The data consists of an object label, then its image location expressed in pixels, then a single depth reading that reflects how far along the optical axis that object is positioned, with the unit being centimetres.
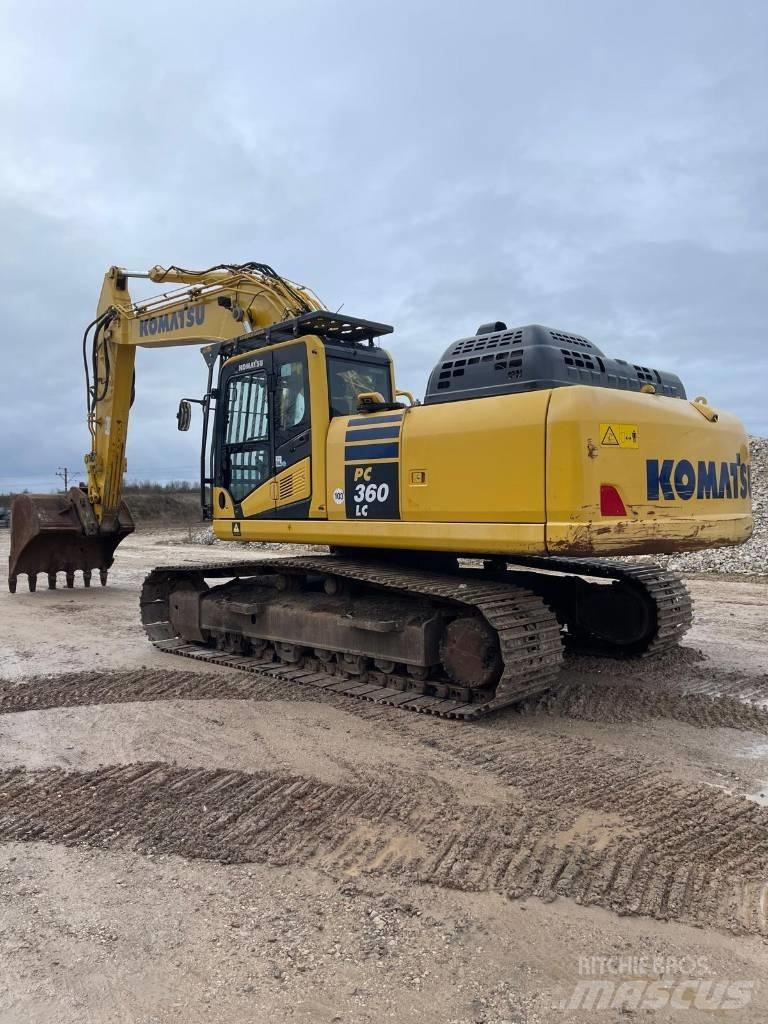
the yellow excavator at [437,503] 543
